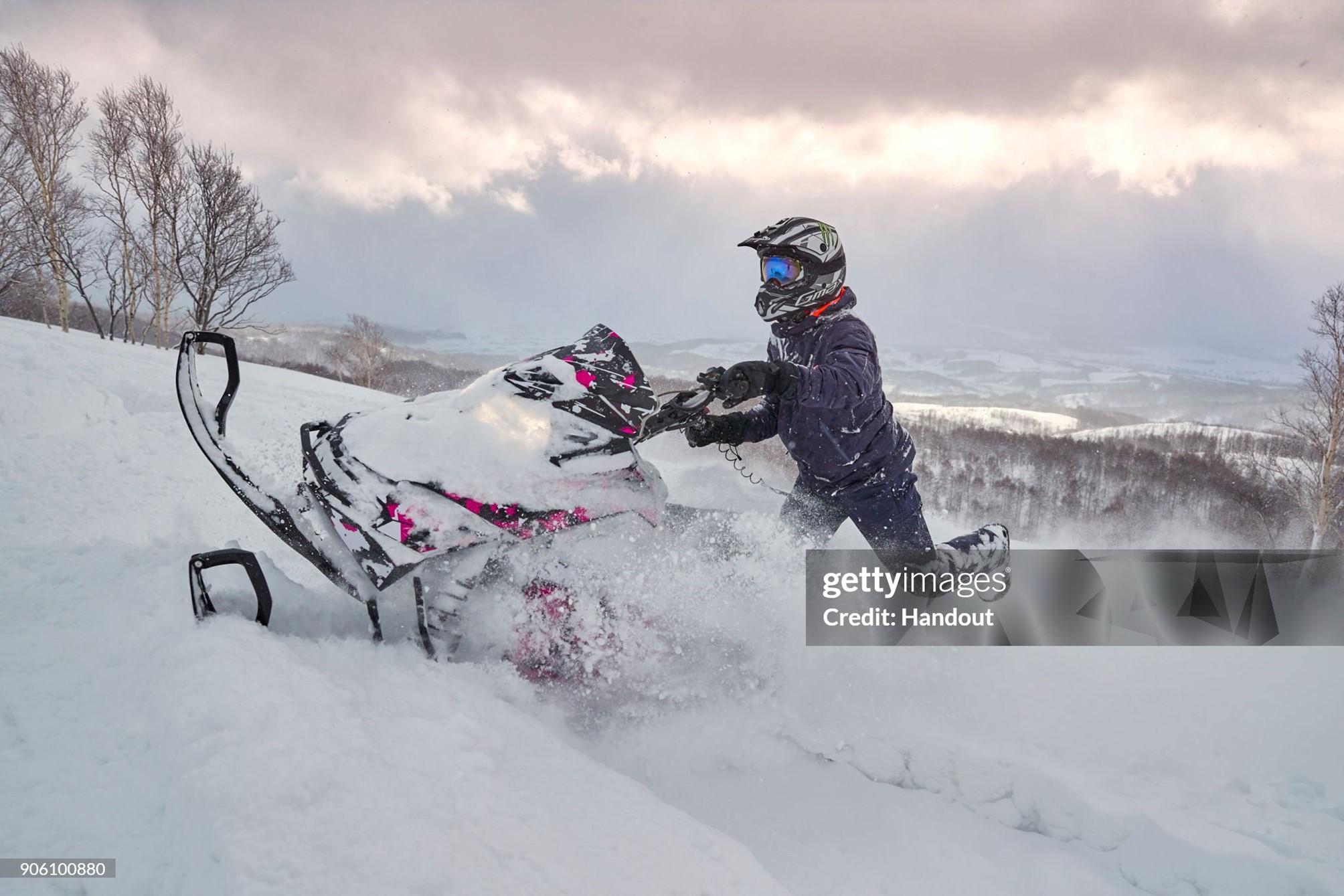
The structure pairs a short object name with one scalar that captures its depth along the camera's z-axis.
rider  3.38
